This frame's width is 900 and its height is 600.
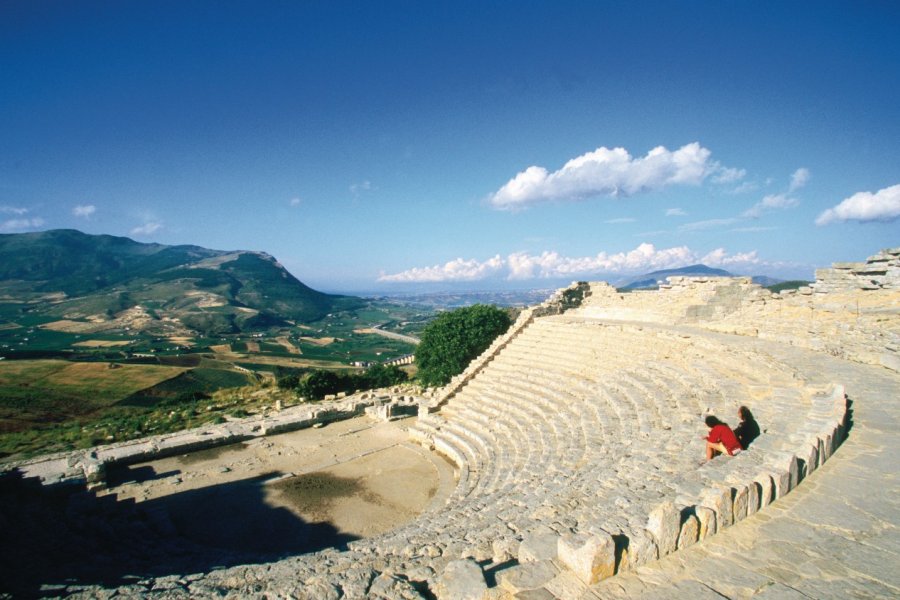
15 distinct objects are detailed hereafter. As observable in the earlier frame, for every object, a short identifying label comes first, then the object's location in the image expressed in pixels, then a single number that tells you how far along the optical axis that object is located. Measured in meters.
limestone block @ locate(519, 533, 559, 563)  4.39
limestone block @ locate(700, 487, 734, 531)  4.42
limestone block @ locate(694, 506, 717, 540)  4.30
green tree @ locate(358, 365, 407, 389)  29.20
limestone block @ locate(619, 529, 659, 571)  3.96
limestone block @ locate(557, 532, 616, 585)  3.77
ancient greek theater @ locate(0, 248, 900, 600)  3.99
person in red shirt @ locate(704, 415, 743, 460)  6.55
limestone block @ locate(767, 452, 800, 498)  5.00
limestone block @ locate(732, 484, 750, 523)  4.53
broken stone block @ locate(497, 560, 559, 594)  3.83
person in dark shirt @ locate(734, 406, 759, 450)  7.06
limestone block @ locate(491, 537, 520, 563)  5.26
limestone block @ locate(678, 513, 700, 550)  4.20
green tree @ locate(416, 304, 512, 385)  24.66
